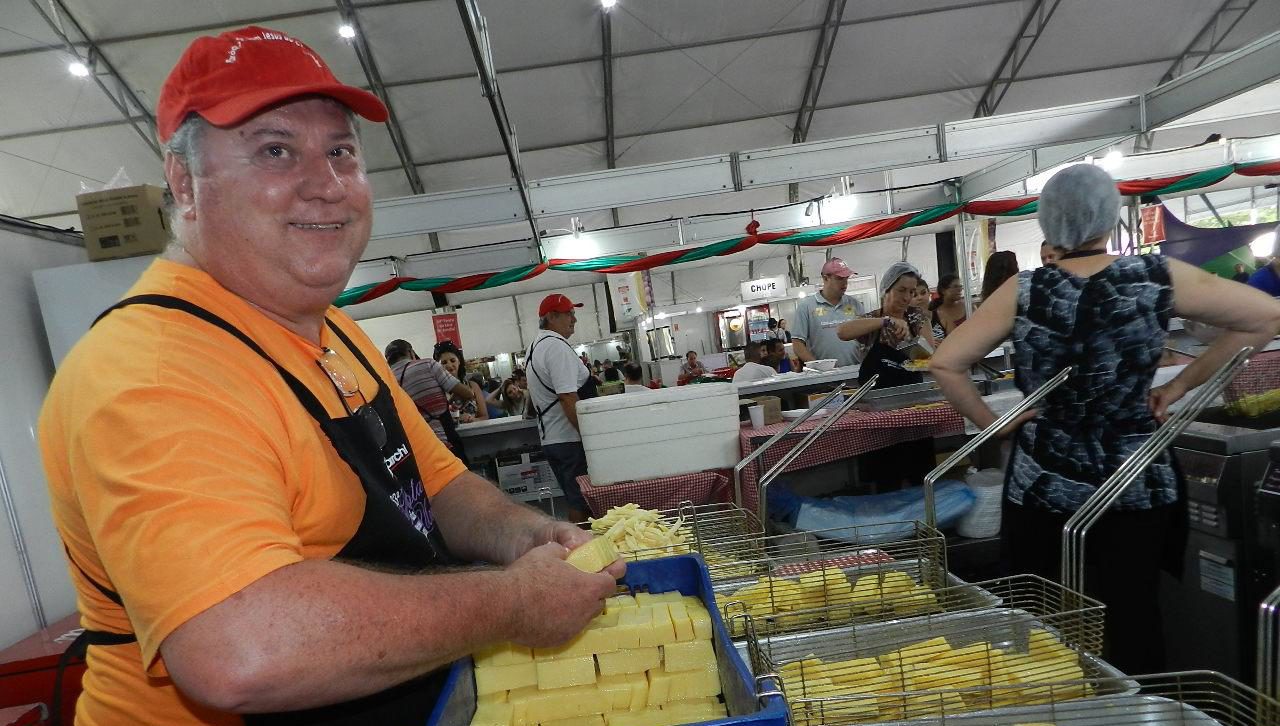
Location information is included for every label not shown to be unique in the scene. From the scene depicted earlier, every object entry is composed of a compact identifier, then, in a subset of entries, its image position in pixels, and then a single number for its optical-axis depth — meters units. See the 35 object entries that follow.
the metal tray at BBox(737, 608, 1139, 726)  1.31
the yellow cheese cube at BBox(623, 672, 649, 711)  0.97
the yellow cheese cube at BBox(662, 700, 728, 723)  0.94
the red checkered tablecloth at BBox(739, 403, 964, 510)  3.65
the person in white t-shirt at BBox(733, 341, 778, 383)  6.45
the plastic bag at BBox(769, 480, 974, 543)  2.98
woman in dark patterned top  1.86
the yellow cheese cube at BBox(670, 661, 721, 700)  0.98
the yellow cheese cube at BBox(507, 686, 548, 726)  0.96
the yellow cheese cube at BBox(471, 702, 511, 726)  0.95
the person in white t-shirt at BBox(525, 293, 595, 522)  4.84
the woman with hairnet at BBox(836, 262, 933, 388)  4.18
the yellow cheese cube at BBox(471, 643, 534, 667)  0.98
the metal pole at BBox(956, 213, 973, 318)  7.77
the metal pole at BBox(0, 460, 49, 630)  2.87
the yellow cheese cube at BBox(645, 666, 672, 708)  0.97
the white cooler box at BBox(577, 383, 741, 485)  3.05
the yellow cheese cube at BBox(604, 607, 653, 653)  0.98
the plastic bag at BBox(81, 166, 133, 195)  3.26
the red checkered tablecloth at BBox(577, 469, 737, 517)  3.23
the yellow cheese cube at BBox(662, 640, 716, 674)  0.98
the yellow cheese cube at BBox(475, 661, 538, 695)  0.98
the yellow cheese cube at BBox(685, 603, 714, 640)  0.99
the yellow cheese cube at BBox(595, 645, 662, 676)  0.98
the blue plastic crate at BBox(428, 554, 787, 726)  0.69
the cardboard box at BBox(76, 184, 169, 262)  3.18
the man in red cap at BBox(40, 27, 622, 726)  0.67
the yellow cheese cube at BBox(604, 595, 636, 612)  1.09
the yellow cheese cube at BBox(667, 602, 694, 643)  0.98
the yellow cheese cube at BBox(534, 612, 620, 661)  0.97
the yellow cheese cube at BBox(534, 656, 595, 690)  0.97
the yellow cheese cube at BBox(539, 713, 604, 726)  0.96
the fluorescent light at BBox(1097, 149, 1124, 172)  7.91
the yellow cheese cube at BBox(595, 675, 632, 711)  0.97
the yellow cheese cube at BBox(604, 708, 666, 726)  0.95
